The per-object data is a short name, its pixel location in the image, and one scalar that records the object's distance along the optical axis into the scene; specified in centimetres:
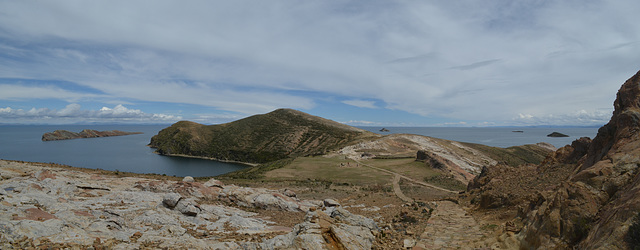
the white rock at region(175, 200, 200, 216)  1509
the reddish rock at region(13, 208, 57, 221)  947
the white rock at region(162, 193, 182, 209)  1552
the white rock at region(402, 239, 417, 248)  1234
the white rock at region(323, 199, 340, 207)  2280
